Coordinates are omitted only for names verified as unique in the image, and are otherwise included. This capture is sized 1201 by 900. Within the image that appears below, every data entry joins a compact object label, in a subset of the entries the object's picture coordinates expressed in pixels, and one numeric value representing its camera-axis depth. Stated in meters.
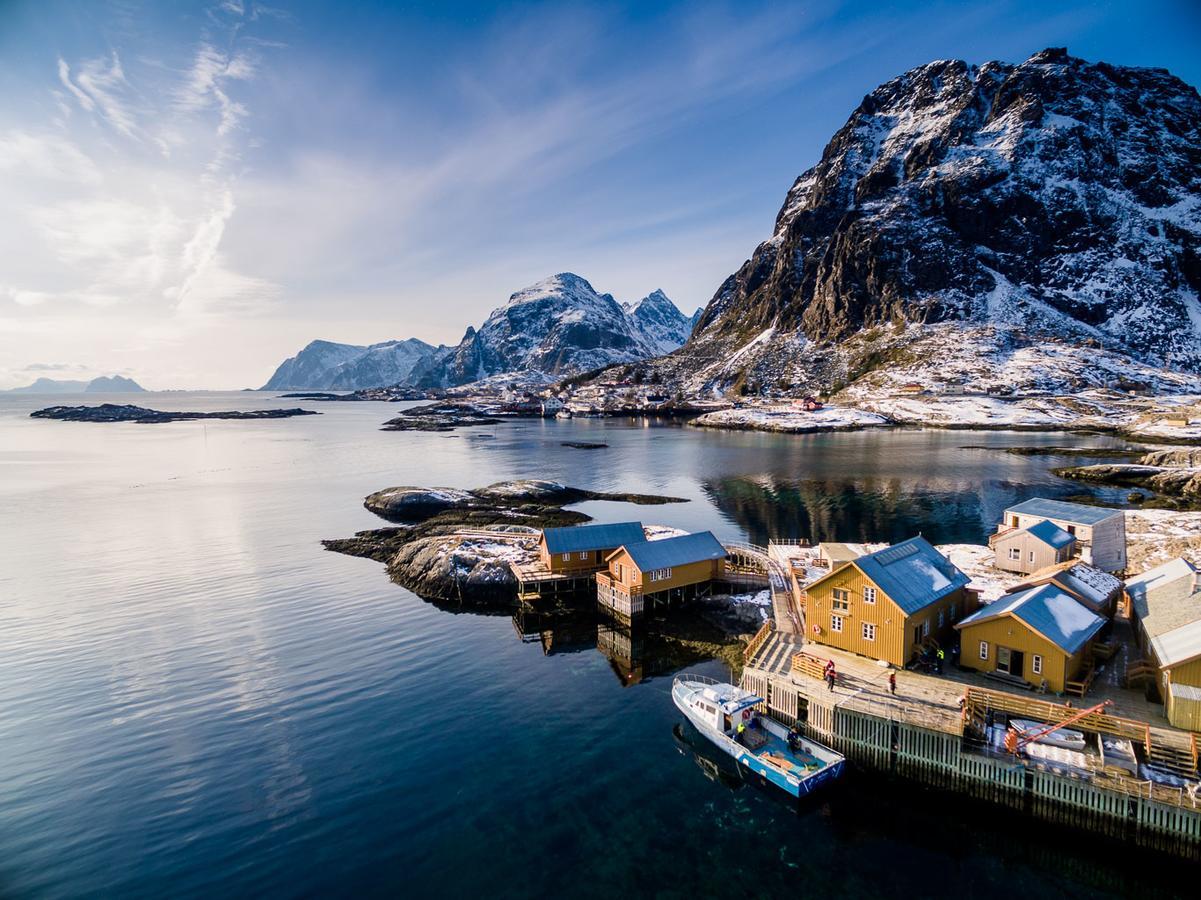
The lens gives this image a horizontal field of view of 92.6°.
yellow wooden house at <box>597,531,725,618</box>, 48.75
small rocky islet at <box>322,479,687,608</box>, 55.03
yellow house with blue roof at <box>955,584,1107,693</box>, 29.75
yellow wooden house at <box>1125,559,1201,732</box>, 26.03
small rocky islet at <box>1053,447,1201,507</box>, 83.24
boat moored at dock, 27.34
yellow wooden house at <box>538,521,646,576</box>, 54.22
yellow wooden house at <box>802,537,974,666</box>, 33.31
